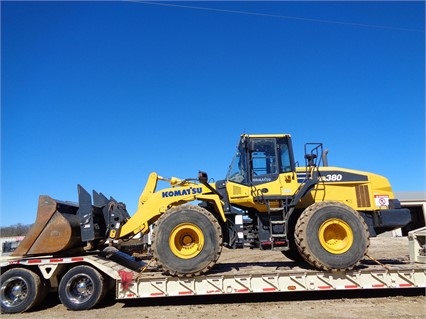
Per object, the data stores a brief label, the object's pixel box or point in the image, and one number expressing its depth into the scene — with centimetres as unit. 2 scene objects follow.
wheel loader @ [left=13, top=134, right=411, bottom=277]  816
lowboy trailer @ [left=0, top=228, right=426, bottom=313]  786
